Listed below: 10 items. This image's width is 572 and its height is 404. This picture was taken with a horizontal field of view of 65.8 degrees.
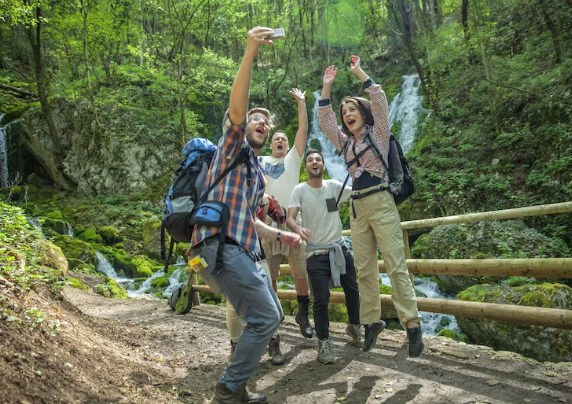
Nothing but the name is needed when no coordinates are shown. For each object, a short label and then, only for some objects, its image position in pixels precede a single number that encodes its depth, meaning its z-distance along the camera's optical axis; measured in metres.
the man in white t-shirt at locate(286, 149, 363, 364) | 4.23
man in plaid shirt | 2.57
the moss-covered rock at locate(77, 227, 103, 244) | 15.66
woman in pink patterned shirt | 3.73
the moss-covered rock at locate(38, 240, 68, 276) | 8.36
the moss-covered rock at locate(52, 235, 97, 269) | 13.38
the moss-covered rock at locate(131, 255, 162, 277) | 13.98
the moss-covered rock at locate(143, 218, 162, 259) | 15.80
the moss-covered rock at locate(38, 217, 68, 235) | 15.41
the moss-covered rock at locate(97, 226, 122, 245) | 16.33
